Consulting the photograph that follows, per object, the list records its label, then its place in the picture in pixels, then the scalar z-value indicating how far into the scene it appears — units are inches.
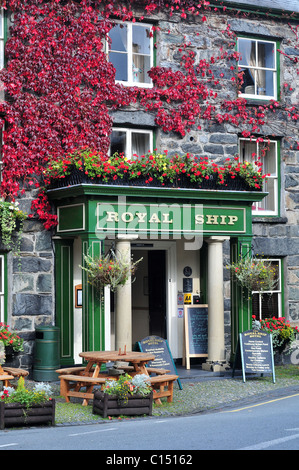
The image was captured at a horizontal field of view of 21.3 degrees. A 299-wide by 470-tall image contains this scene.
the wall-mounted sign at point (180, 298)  719.1
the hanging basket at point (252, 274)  649.6
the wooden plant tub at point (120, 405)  460.8
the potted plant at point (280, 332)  719.1
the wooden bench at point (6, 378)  485.3
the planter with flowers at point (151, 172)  596.7
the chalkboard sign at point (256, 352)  619.6
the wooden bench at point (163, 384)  506.7
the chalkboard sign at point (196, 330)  692.1
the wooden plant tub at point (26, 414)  429.4
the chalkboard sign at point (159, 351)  575.5
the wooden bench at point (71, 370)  534.9
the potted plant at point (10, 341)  608.7
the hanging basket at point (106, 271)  583.2
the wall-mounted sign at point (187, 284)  722.2
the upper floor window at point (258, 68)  744.3
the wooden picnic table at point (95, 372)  503.8
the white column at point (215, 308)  650.2
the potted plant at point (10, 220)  615.2
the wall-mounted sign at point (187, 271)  724.7
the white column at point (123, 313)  595.8
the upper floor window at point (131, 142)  687.1
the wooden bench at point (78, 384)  501.7
